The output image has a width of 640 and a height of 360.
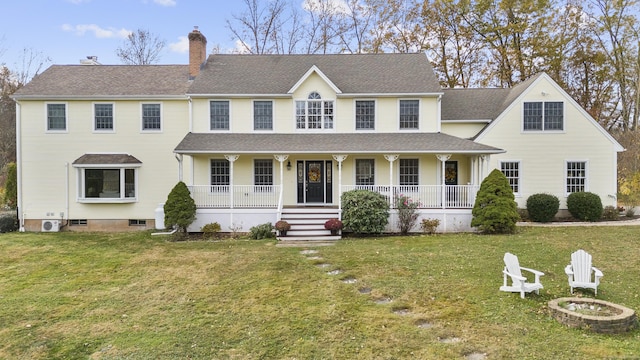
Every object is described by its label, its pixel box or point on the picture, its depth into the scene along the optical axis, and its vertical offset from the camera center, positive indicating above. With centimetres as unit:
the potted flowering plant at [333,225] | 1421 -177
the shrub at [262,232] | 1462 -210
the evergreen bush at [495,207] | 1398 -109
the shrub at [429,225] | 1493 -188
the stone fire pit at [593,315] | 564 -226
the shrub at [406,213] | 1491 -138
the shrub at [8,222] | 1667 -188
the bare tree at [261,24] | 3047 +1343
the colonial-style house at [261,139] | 1692 +198
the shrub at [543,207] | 1673 -129
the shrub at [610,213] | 1727 -164
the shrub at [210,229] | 1519 -204
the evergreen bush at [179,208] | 1450 -109
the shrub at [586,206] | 1662 -125
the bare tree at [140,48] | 3259 +1238
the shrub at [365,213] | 1441 -133
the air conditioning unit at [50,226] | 1678 -208
